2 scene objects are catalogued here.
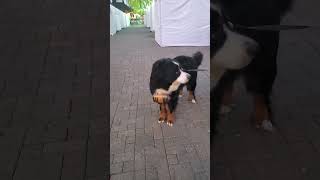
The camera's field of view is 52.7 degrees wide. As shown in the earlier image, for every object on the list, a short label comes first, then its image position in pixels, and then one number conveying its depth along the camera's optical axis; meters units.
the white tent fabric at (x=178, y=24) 8.50
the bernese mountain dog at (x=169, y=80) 2.65
